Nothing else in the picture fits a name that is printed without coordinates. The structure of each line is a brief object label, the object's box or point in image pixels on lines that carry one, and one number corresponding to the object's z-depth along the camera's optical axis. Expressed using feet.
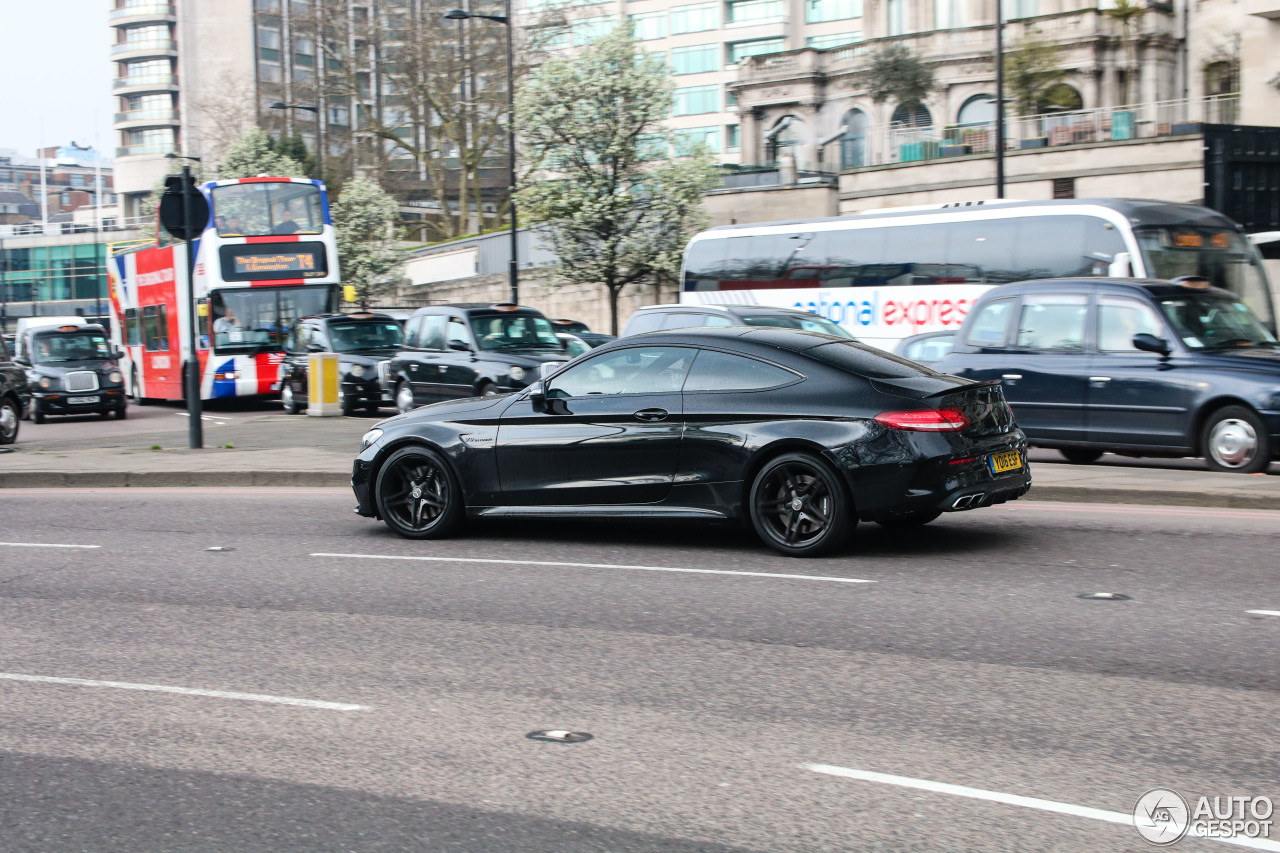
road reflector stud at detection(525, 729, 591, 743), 17.13
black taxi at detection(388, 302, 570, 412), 70.95
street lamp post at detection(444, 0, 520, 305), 120.37
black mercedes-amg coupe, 28.37
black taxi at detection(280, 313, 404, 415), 86.74
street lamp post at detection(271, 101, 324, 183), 233.55
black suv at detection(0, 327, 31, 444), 69.26
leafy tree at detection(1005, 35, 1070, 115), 157.48
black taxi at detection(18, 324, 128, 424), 96.48
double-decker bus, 96.12
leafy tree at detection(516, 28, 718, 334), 125.90
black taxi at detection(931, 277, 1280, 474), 41.70
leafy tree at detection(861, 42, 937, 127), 182.29
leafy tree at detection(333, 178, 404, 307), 190.80
